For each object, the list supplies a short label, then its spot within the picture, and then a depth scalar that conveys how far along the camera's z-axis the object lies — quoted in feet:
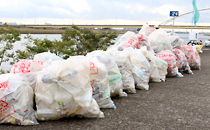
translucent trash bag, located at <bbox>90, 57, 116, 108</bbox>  9.16
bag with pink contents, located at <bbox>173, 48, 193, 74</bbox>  17.92
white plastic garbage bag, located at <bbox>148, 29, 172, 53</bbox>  17.84
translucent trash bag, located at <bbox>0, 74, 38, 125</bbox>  7.28
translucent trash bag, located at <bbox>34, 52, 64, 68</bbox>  10.42
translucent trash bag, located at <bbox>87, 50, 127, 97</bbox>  10.43
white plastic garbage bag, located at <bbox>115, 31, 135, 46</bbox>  17.64
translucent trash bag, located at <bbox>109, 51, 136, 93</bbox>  11.72
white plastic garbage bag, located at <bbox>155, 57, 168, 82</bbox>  14.97
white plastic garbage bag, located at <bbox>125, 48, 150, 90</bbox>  12.58
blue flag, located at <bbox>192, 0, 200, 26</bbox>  53.89
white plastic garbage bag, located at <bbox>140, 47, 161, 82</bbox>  14.30
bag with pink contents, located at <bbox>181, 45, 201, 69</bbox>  19.83
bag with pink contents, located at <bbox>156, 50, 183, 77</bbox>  16.16
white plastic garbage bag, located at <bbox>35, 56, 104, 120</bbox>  7.64
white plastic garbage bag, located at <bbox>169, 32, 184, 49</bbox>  19.87
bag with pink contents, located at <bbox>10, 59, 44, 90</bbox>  8.47
